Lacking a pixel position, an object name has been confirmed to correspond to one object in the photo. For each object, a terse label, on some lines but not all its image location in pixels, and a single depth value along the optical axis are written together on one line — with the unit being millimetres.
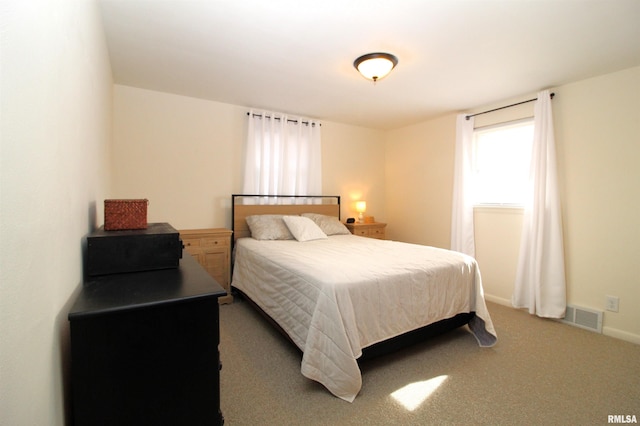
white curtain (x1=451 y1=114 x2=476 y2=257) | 3641
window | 3283
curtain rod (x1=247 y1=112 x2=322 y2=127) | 3723
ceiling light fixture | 2221
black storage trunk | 1238
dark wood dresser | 845
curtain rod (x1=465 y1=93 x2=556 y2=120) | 3009
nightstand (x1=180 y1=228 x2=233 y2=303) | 3080
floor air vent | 2668
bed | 1703
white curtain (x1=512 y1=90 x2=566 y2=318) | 2863
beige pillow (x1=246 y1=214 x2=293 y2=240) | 3311
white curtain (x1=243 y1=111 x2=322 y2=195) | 3703
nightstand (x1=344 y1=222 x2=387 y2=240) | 4289
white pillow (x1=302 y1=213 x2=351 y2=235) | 3752
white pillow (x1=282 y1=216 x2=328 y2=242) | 3346
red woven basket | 1488
